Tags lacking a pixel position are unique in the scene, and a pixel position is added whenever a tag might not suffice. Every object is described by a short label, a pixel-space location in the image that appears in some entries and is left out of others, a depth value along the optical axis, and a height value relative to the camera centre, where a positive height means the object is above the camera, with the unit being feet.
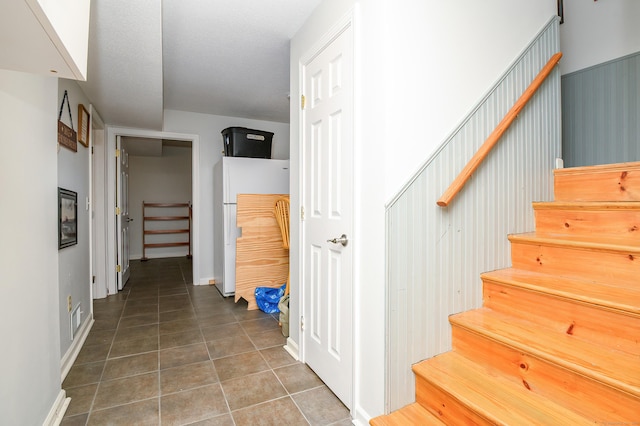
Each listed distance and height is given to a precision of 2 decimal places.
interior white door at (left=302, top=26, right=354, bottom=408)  5.77 -0.03
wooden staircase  3.74 -1.78
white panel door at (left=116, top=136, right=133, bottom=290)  14.05 -0.08
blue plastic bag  11.26 -3.06
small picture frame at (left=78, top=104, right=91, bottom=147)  9.70 +2.98
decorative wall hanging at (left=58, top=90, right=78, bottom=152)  7.69 +2.15
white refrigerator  12.73 +1.09
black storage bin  12.96 +3.06
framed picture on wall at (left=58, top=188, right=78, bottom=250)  7.08 -0.06
